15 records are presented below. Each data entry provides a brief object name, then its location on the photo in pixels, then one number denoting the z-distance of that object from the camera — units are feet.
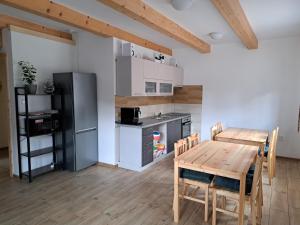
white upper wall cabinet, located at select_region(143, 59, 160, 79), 13.69
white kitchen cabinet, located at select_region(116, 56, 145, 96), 12.42
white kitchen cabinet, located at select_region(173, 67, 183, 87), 17.15
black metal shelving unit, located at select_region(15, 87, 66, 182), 10.94
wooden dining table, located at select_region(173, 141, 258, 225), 6.72
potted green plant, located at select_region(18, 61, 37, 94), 10.84
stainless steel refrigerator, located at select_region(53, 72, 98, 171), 11.99
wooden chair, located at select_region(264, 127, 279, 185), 10.39
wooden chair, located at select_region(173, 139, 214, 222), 7.82
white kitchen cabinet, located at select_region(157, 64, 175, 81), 15.23
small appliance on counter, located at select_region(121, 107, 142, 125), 12.93
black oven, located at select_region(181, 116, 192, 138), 17.05
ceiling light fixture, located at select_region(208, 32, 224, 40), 13.05
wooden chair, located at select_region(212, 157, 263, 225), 6.62
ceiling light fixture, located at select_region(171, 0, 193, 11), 7.95
